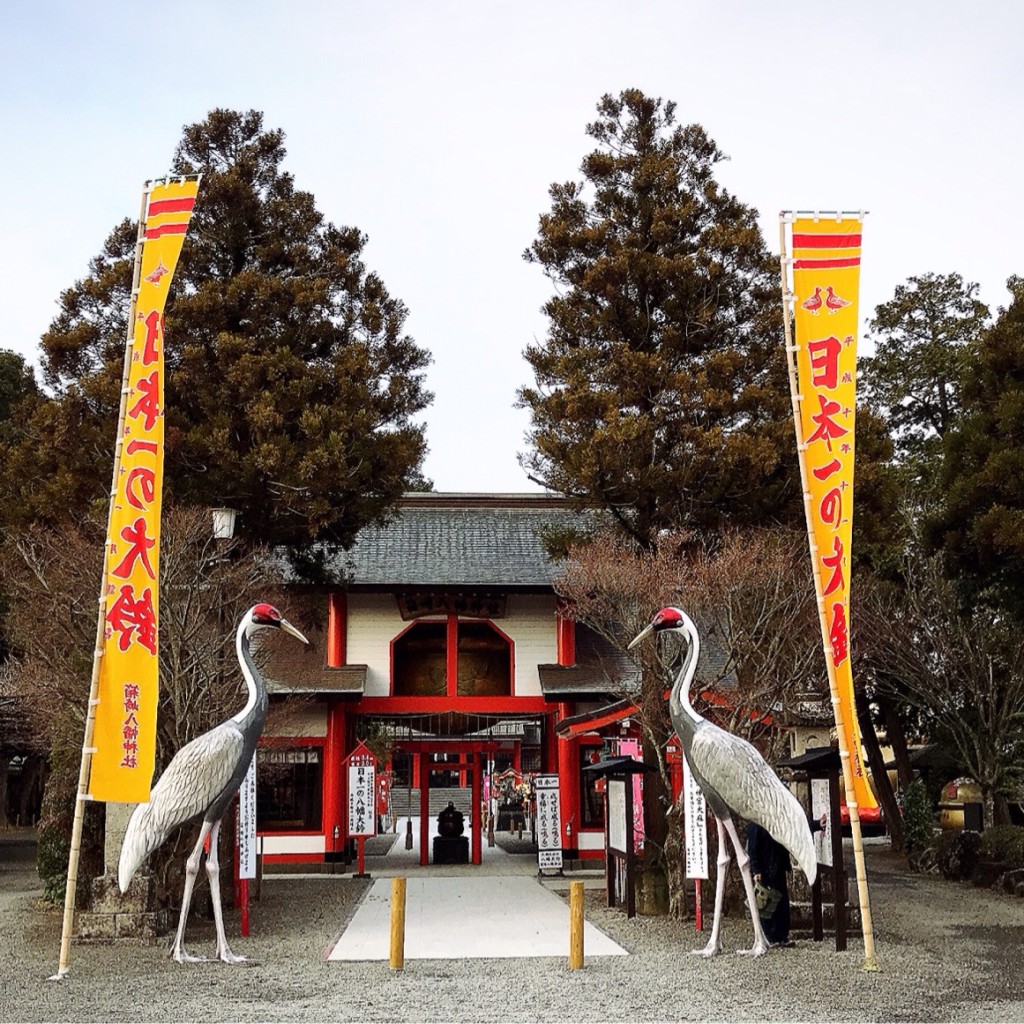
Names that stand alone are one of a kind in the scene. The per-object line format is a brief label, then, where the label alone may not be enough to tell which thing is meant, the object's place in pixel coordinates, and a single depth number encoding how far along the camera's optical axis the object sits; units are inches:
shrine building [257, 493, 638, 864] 792.9
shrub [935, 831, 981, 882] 705.0
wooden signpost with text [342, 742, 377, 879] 744.3
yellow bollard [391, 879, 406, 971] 388.2
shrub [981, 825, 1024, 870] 645.9
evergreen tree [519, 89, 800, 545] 600.1
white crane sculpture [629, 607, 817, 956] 407.2
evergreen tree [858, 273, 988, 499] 927.7
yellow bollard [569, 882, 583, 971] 382.3
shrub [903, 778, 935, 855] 802.2
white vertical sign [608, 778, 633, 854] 529.3
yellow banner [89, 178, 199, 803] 372.8
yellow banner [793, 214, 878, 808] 388.8
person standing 436.5
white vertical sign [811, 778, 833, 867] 434.9
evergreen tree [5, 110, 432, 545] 585.3
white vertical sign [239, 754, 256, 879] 458.3
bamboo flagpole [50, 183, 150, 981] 353.4
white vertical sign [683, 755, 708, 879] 457.1
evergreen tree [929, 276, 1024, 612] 539.5
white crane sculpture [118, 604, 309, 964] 407.8
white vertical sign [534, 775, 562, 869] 745.6
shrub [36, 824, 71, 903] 555.5
